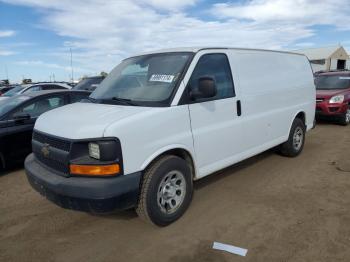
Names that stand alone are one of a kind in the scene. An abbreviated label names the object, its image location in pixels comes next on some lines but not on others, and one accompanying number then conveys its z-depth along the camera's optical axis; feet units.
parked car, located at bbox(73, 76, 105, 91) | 46.85
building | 178.26
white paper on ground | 10.50
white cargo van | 10.46
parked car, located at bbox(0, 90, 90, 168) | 18.93
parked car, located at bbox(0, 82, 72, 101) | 43.75
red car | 32.83
